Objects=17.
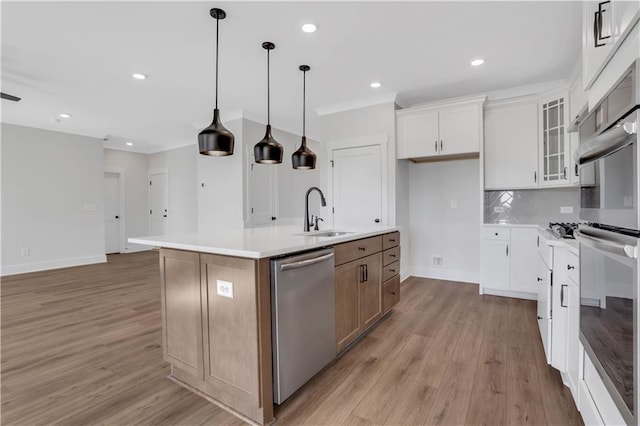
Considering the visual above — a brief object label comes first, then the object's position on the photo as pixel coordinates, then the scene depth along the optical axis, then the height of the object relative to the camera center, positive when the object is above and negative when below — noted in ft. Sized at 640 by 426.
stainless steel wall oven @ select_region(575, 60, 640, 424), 3.05 -0.43
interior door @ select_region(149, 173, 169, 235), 24.99 +0.55
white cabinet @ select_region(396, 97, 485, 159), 12.35 +3.26
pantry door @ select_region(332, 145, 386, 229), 13.91 +1.07
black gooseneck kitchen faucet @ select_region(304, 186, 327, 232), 9.11 -0.38
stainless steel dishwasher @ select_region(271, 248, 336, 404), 5.35 -2.12
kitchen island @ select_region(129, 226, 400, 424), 5.15 -1.91
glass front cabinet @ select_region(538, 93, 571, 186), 11.04 +2.39
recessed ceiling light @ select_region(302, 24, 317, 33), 8.26 +4.97
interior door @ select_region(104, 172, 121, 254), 23.88 -0.01
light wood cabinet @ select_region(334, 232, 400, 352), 7.27 -2.08
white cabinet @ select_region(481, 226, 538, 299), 11.64 -2.16
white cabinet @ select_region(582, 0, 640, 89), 3.27 +2.20
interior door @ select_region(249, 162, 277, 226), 16.89 +0.85
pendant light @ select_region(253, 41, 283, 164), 8.28 +1.59
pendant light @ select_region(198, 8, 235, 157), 6.93 +1.61
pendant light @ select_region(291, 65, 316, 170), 9.53 +1.57
